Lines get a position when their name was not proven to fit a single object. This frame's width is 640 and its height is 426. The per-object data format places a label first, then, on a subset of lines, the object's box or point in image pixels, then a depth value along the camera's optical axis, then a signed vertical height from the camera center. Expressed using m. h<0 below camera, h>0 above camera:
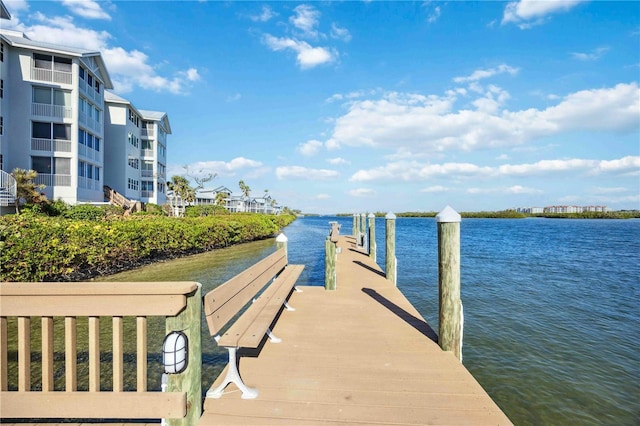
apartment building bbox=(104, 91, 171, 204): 31.69 +7.77
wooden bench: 3.03 -1.27
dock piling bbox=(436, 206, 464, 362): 4.09 -0.94
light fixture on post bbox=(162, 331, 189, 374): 2.28 -1.03
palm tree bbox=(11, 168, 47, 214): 17.48 +1.76
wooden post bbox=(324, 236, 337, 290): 7.48 -1.24
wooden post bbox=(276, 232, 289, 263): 7.19 -0.58
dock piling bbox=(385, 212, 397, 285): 8.67 -1.06
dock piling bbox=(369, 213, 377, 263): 12.83 -0.94
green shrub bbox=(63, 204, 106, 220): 19.39 +0.38
